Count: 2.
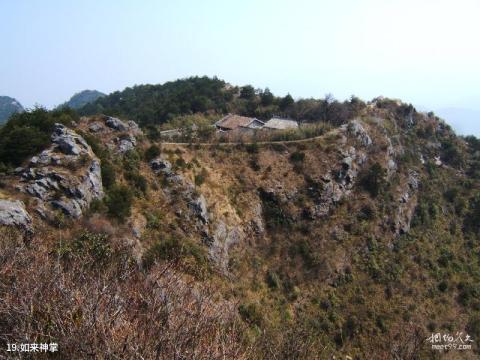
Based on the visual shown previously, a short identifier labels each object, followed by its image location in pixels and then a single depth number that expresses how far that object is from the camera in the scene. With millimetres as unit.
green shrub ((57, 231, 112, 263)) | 21534
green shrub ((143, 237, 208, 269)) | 29353
